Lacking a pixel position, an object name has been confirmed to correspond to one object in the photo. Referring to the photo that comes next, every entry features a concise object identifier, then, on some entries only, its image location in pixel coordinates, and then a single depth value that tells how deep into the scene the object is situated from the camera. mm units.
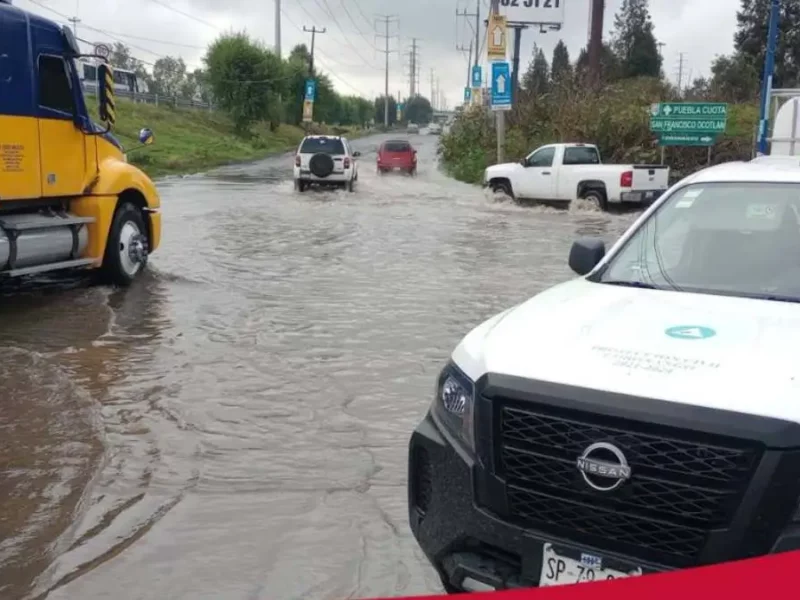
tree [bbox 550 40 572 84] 82350
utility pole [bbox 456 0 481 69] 68269
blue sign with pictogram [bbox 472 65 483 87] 51138
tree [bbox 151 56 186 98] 114525
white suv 26922
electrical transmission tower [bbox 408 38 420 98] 147000
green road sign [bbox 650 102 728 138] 24906
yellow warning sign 29734
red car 39062
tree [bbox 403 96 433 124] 177625
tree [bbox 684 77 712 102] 34228
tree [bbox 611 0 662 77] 62156
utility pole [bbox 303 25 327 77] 86075
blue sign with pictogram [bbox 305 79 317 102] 75062
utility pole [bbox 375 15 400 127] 145250
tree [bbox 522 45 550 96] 37500
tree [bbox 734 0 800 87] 51656
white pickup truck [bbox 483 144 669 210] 21641
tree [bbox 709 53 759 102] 35931
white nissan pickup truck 2680
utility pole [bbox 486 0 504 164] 29892
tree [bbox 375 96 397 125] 173125
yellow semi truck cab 9195
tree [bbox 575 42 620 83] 52119
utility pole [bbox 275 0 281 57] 72500
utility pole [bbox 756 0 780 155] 20375
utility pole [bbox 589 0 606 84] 36188
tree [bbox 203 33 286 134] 68938
